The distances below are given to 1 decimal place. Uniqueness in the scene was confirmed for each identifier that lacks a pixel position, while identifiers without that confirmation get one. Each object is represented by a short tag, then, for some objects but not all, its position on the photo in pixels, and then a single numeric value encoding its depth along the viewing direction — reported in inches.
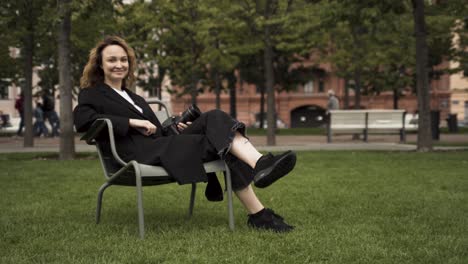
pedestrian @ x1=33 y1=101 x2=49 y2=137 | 1009.5
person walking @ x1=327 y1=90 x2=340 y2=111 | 927.7
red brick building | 2439.7
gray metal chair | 182.1
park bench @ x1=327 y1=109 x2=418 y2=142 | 741.9
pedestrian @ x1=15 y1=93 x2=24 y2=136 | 1019.9
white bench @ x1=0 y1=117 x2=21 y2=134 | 1359.7
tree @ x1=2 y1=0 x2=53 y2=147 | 567.2
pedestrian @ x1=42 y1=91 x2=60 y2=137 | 984.9
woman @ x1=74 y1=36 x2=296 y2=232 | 185.2
